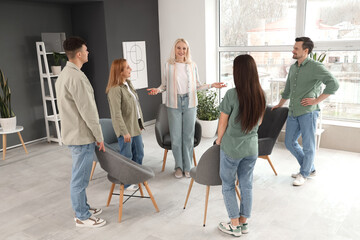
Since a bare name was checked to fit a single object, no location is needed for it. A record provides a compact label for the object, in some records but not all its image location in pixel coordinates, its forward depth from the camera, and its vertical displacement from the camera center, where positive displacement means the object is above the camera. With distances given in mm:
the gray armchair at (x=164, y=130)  4262 -1053
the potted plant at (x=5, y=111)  5035 -878
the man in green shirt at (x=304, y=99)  3685 -608
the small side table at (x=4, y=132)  5010 -1174
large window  5105 +63
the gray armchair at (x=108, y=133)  4090 -1014
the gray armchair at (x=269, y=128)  3799 -961
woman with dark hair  2572 -711
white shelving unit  5516 -730
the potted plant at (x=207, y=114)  5895 -1173
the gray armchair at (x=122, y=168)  2953 -1038
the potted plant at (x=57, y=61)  5598 -203
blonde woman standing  4008 -561
